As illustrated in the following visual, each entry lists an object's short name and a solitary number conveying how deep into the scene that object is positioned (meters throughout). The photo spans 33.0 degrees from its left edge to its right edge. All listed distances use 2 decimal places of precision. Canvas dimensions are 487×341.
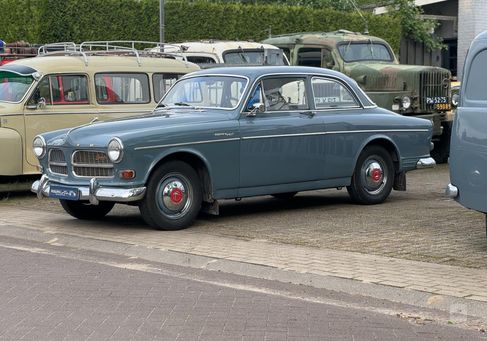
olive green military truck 15.52
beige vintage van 12.09
